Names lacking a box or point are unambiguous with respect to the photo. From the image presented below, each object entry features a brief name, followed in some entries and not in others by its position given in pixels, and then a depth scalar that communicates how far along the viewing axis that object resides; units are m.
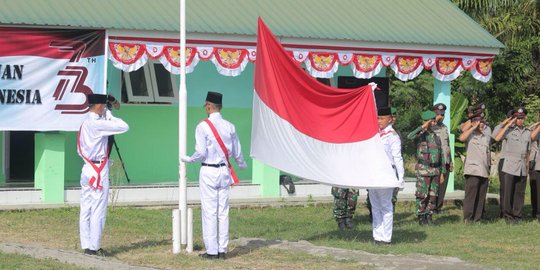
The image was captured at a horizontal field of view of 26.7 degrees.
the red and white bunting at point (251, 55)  18.14
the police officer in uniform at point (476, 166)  16.48
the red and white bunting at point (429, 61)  19.64
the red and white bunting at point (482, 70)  20.19
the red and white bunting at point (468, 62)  20.06
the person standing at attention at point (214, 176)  12.06
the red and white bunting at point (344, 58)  18.81
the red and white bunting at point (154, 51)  17.28
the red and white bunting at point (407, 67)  19.34
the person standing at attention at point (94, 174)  12.27
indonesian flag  12.69
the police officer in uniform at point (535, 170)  16.89
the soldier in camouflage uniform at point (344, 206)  15.31
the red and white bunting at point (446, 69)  19.78
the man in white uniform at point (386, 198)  13.35
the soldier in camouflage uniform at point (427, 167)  16.25
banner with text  16.78
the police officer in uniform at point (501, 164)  16.78
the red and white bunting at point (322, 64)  18.55
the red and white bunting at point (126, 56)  17.12
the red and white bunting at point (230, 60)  17.88
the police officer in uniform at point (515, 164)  16.72
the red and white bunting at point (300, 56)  18.42
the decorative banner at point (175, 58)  17.39
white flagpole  12.30
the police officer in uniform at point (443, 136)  16.44
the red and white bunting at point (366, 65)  18.95
